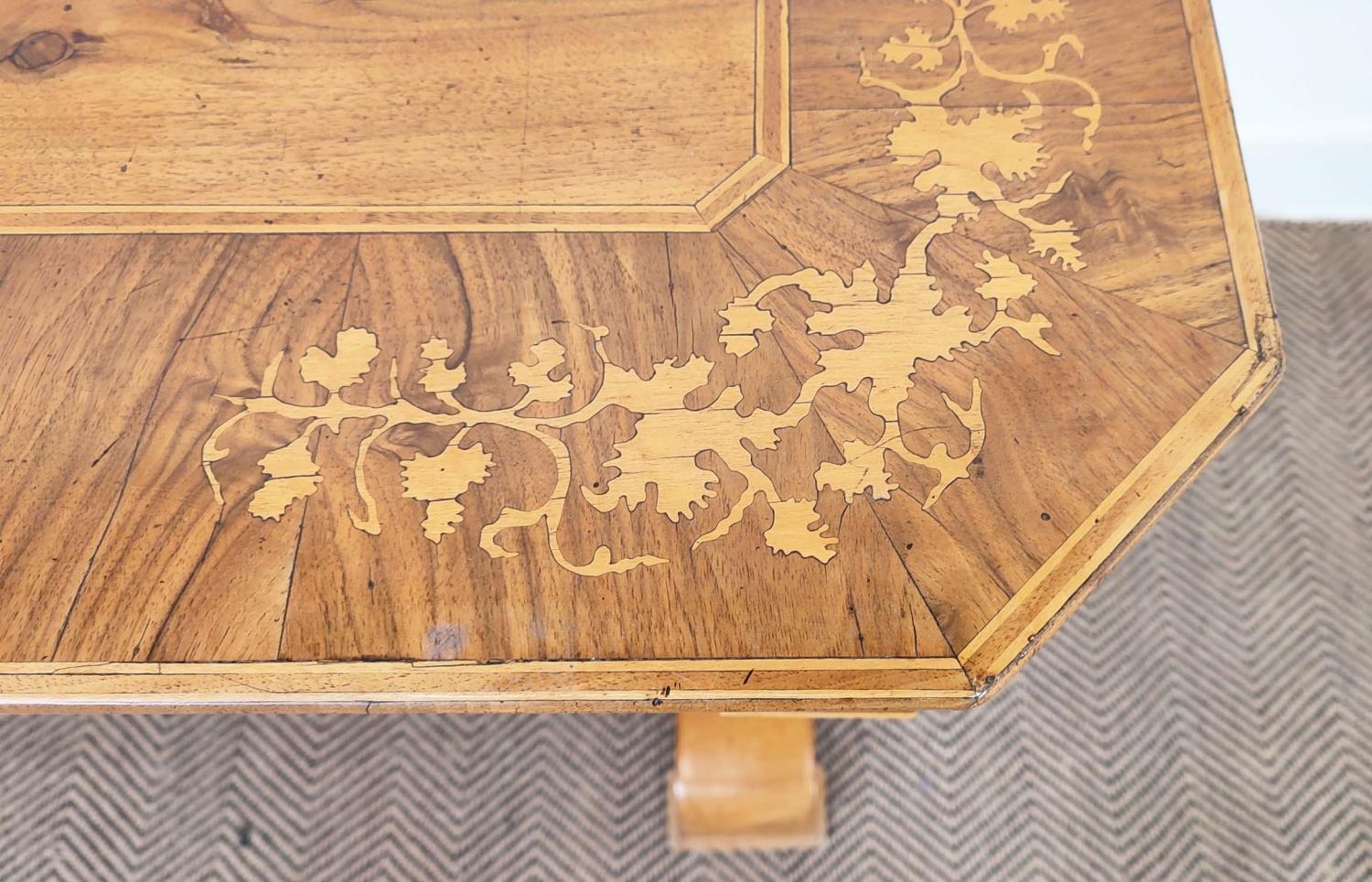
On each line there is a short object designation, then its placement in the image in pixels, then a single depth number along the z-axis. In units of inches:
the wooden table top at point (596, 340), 20.4
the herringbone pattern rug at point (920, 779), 35.2
